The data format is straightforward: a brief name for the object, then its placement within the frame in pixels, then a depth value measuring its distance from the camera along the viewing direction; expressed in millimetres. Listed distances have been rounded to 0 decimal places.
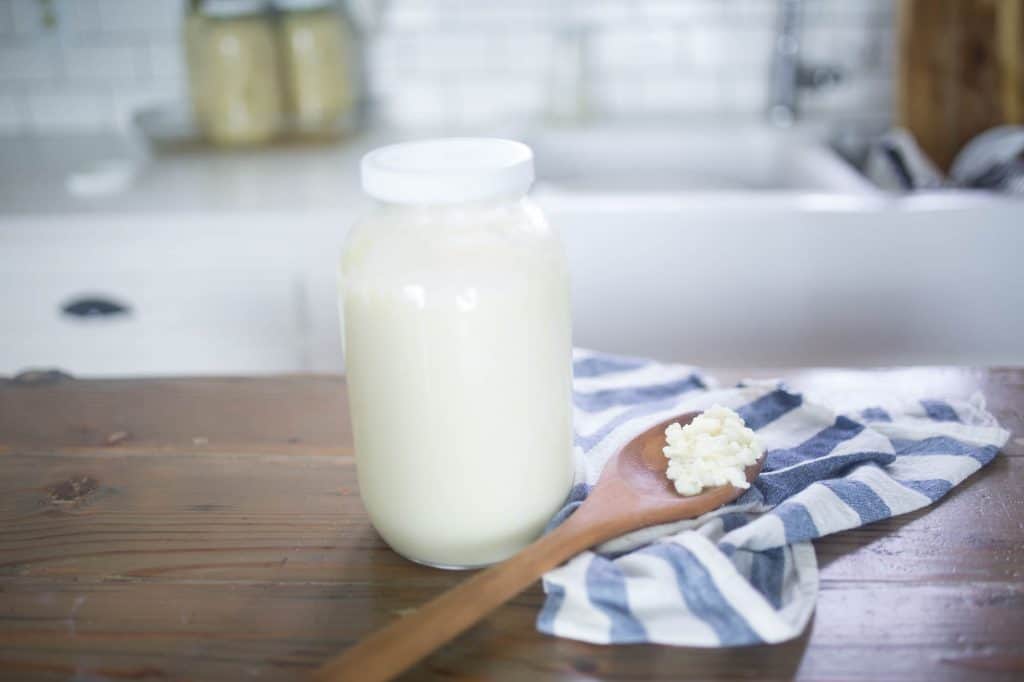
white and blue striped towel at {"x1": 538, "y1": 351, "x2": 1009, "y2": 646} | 581
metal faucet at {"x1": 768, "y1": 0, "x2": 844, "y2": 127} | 1919
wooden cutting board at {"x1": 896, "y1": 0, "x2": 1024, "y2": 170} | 1790
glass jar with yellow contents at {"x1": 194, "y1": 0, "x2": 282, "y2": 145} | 1863
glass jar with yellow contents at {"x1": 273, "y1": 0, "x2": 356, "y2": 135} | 1925
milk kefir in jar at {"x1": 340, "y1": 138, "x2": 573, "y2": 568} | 576
